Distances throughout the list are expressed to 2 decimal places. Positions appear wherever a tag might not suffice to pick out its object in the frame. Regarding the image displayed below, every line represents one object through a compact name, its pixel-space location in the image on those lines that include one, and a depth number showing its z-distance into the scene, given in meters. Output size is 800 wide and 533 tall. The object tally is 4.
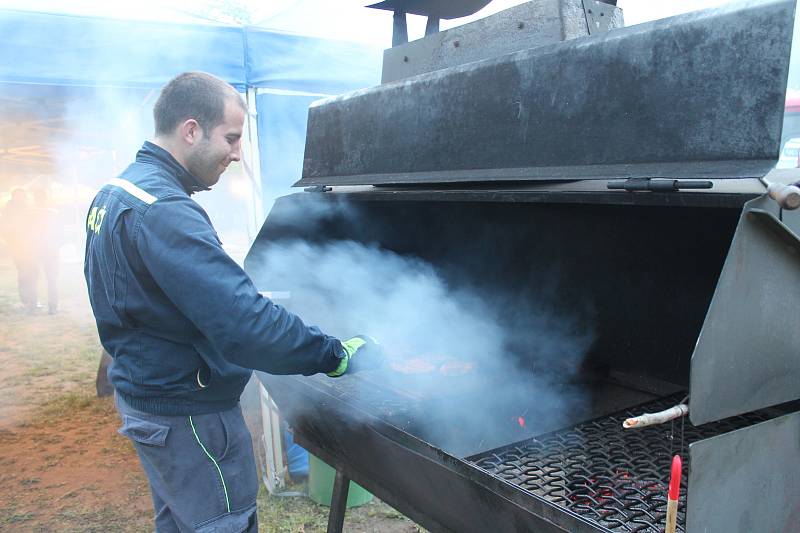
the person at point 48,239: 10.37
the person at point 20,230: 10.23
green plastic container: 3.88
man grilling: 1.73
